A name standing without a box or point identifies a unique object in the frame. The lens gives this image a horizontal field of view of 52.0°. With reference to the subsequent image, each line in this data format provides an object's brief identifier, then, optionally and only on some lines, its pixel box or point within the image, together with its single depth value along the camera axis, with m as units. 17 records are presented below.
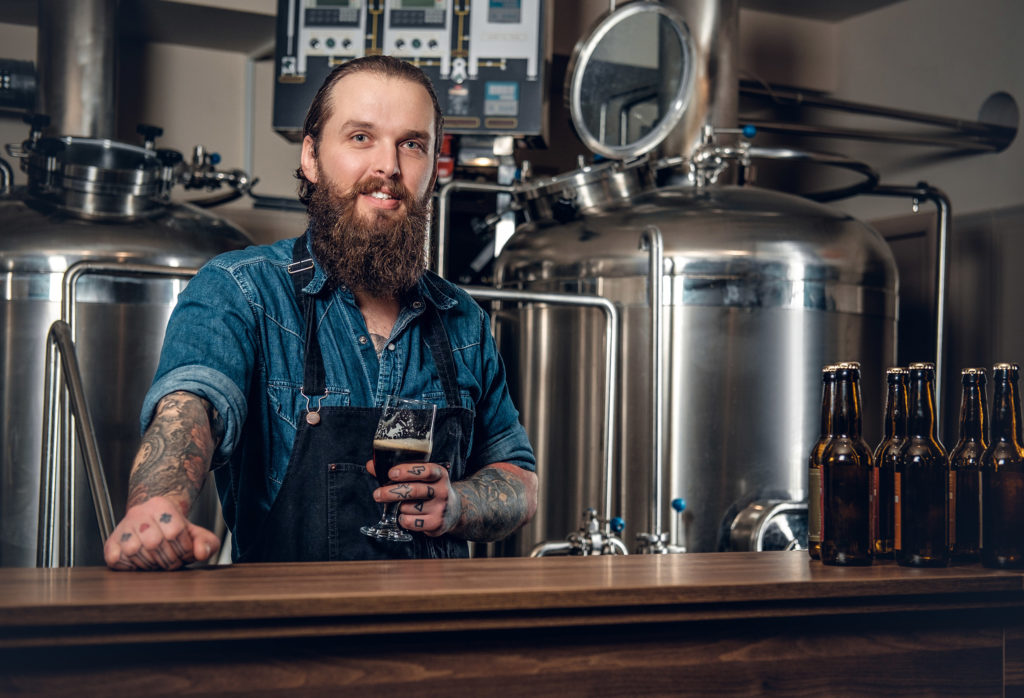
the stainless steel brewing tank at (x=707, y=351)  2.95
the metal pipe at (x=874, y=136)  4.38
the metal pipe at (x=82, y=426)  1.78
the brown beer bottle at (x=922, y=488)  1.44
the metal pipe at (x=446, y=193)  3.65
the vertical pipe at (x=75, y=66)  3.72
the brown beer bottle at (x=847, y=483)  1.44
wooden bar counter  0.94
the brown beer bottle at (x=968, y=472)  1.48
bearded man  1.47
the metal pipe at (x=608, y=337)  2.83
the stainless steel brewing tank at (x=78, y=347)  2.99
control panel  3.88
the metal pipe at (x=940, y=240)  3.83
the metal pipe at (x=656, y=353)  2.88
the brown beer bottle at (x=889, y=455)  1.50
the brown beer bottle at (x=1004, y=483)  1.43
